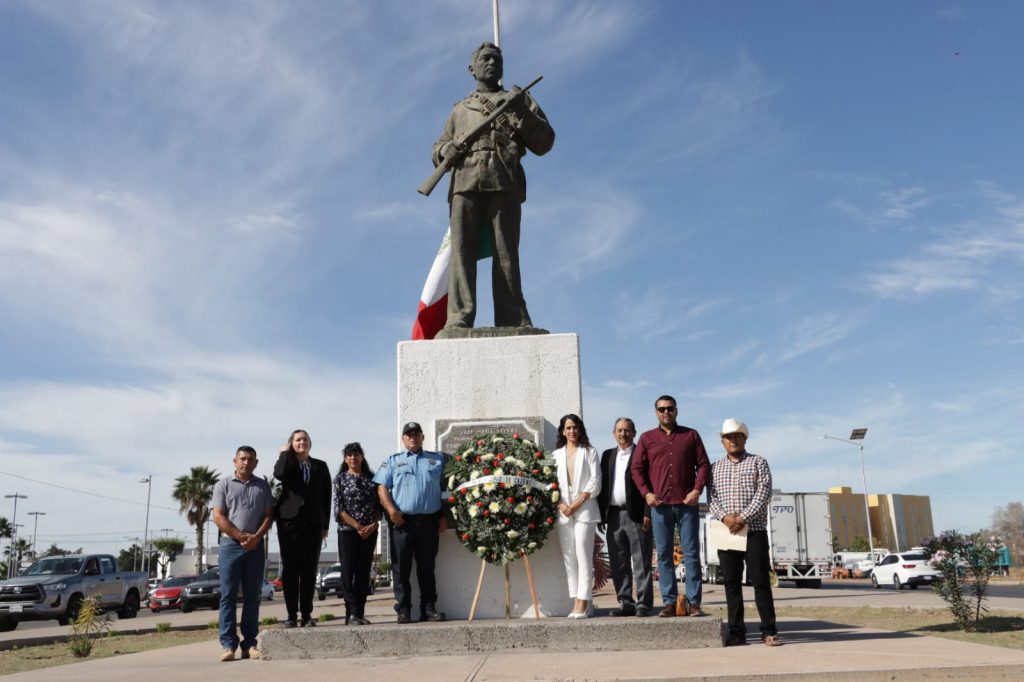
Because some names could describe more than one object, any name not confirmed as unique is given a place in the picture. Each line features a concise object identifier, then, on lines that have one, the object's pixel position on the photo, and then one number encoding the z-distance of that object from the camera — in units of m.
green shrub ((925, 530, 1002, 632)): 9.10
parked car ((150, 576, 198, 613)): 25.38
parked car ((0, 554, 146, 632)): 16.58
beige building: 93.81
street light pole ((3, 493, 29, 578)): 54.97
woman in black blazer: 6.55
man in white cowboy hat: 5.95
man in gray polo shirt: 6.30
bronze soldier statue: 8.30
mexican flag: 9.95
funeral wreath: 6.54
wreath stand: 6.64
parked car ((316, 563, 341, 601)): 28.66
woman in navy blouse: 6.61
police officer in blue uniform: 6.62
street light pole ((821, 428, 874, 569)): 47.31
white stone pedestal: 7.39
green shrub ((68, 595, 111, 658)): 8.83
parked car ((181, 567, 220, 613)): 23.83
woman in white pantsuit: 6.58
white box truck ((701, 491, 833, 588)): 26.25
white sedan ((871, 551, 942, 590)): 24.48
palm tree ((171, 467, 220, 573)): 46.67
